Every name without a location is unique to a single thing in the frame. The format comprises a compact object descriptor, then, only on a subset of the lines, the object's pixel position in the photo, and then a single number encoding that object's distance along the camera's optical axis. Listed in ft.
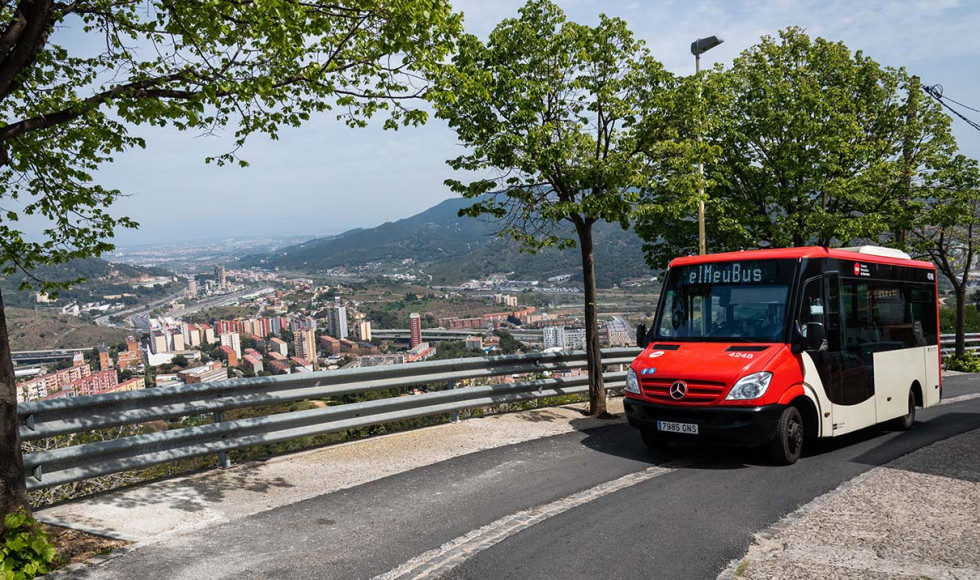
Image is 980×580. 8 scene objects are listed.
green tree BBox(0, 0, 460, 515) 18.41
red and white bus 25.70
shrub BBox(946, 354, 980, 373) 78.12
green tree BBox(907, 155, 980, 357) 69.05
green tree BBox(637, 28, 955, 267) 63.00
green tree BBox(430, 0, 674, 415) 34.91
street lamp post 48.26
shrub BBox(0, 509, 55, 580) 15.65
